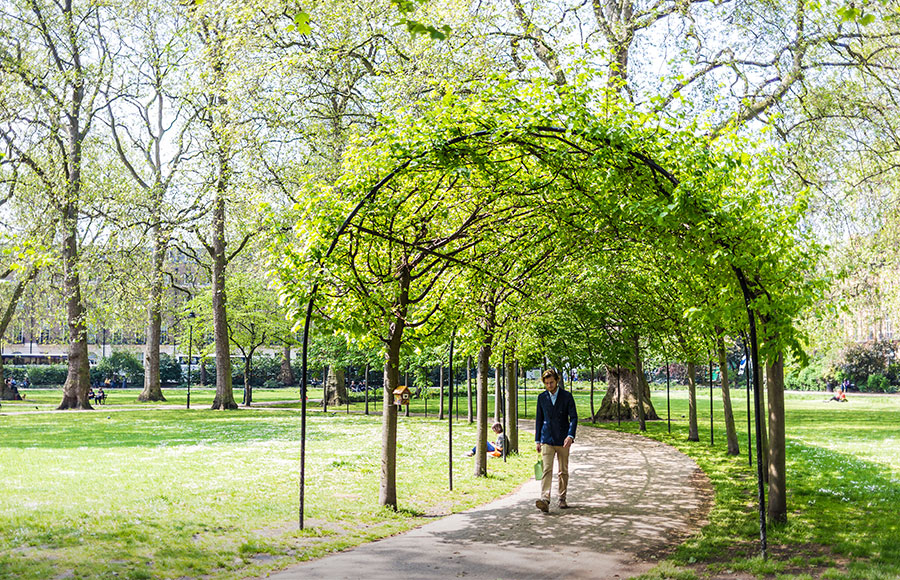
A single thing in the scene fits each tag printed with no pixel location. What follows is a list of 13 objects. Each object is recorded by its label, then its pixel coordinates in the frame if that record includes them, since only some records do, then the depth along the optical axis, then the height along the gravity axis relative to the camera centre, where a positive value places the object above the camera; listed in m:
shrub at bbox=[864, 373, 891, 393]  59.62 -1.70
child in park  17.15 -1.80
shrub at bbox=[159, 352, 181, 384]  66.50 -0.23
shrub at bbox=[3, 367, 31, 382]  62.38 -0.25
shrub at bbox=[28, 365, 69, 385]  63.09 -0.37
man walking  10.17 -0.76
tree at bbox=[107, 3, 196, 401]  27.03 +11.21
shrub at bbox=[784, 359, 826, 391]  64.88 -1.53
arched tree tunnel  8.10 +1.86
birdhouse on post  10.62 -0.41
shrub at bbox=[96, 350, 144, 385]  64.19 +0.23
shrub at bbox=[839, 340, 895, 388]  59.69 +0.11
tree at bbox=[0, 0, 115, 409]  26.67 +10.10
